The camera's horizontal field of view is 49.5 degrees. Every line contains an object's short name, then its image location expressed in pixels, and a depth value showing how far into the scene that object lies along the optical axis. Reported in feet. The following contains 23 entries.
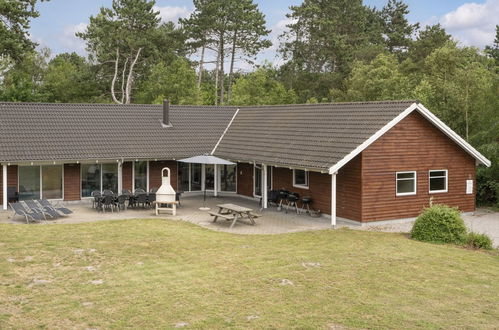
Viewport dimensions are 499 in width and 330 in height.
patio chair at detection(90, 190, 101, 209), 73.67
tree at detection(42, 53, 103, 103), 165.64
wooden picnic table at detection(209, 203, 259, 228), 65.27
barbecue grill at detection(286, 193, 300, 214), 74.84
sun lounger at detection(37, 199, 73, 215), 69.22
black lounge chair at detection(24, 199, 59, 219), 67.62
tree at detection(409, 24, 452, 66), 168.55
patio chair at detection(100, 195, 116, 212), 72.84
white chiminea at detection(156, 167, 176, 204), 72.90
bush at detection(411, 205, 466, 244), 57.21
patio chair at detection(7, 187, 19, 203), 75.87
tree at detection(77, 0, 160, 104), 157.89
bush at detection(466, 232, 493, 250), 55.22
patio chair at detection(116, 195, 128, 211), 73.82
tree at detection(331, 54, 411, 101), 121.42
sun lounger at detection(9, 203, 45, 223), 65.67
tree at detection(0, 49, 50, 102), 140.77
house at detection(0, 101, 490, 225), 67.05
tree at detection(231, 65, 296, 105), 159.12
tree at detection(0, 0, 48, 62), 120.98
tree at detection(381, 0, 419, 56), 204.64
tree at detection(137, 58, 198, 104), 152.66
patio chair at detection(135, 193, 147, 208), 75.31
